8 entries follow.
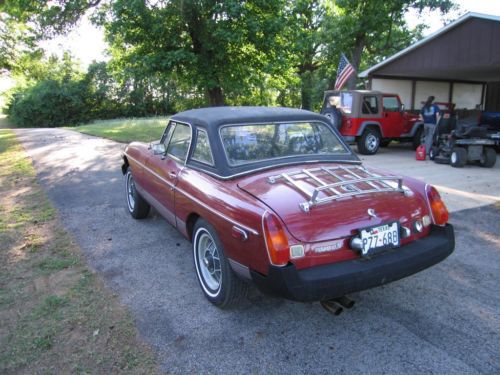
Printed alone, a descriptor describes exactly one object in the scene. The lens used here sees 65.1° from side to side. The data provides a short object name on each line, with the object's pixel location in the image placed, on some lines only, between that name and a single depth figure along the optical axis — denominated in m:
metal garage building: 11.82
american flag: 13.80
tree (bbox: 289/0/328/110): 21.84
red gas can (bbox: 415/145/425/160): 10.98
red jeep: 11.91
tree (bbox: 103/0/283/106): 12.60
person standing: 10.87
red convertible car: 2.64
